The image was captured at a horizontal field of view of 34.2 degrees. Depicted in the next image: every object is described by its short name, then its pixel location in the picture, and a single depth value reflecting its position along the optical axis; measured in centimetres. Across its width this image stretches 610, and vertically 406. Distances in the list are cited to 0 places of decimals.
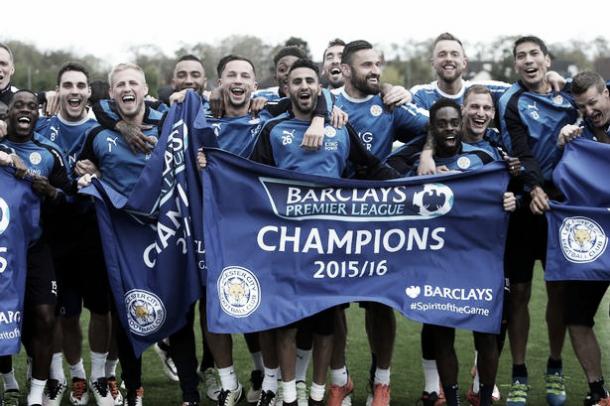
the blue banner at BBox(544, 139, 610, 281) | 695
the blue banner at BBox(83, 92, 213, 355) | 699
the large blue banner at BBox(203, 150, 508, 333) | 680
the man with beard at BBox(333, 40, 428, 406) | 734
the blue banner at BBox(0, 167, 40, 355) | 662
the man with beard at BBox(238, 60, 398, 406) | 675
